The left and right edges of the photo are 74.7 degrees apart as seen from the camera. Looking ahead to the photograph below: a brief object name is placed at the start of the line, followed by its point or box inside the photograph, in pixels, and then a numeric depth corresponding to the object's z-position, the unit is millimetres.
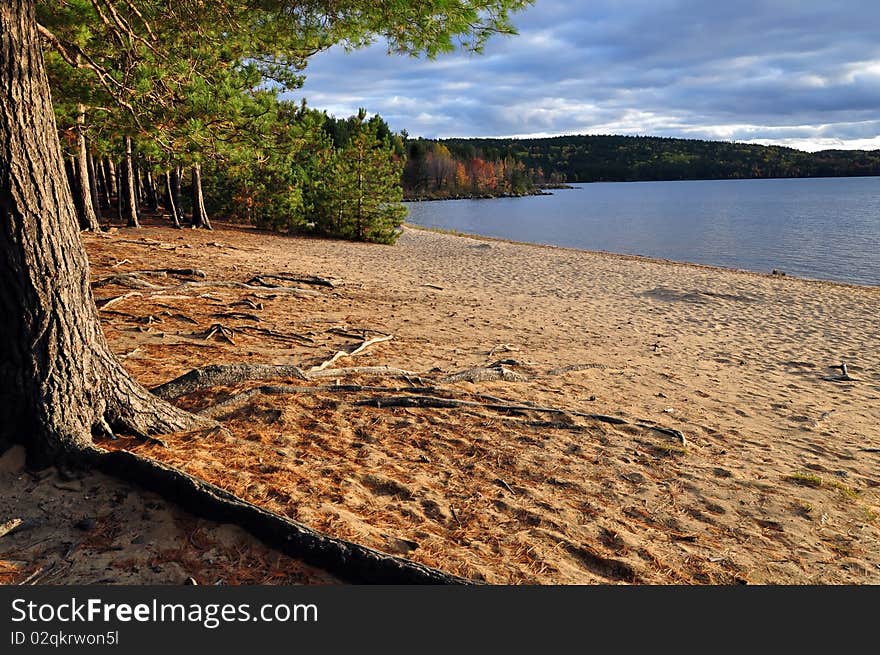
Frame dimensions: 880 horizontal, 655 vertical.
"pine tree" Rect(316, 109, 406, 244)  28188
